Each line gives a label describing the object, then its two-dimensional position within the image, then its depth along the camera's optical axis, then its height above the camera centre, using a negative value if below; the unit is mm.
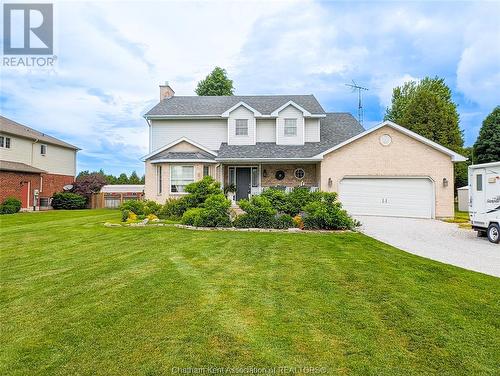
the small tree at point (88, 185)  28781 +279
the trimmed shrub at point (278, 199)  14000 -467
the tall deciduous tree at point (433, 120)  29625 +6651
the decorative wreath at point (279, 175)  20562 +900
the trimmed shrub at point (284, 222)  13023 -1393
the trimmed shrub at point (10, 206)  21375 -1250
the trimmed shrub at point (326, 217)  12680 -1172
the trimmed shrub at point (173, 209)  15998 -1079
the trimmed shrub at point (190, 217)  13570 -1248
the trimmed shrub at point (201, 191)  15316 -123
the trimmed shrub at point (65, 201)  27500 -1149
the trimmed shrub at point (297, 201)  14078 -553
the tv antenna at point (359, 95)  26922 +8256
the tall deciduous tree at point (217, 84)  35281 +11876
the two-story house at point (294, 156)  17641 +1953
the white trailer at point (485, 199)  10820 -358
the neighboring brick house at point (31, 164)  23828 +2058
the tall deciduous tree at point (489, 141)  25438 +4043
